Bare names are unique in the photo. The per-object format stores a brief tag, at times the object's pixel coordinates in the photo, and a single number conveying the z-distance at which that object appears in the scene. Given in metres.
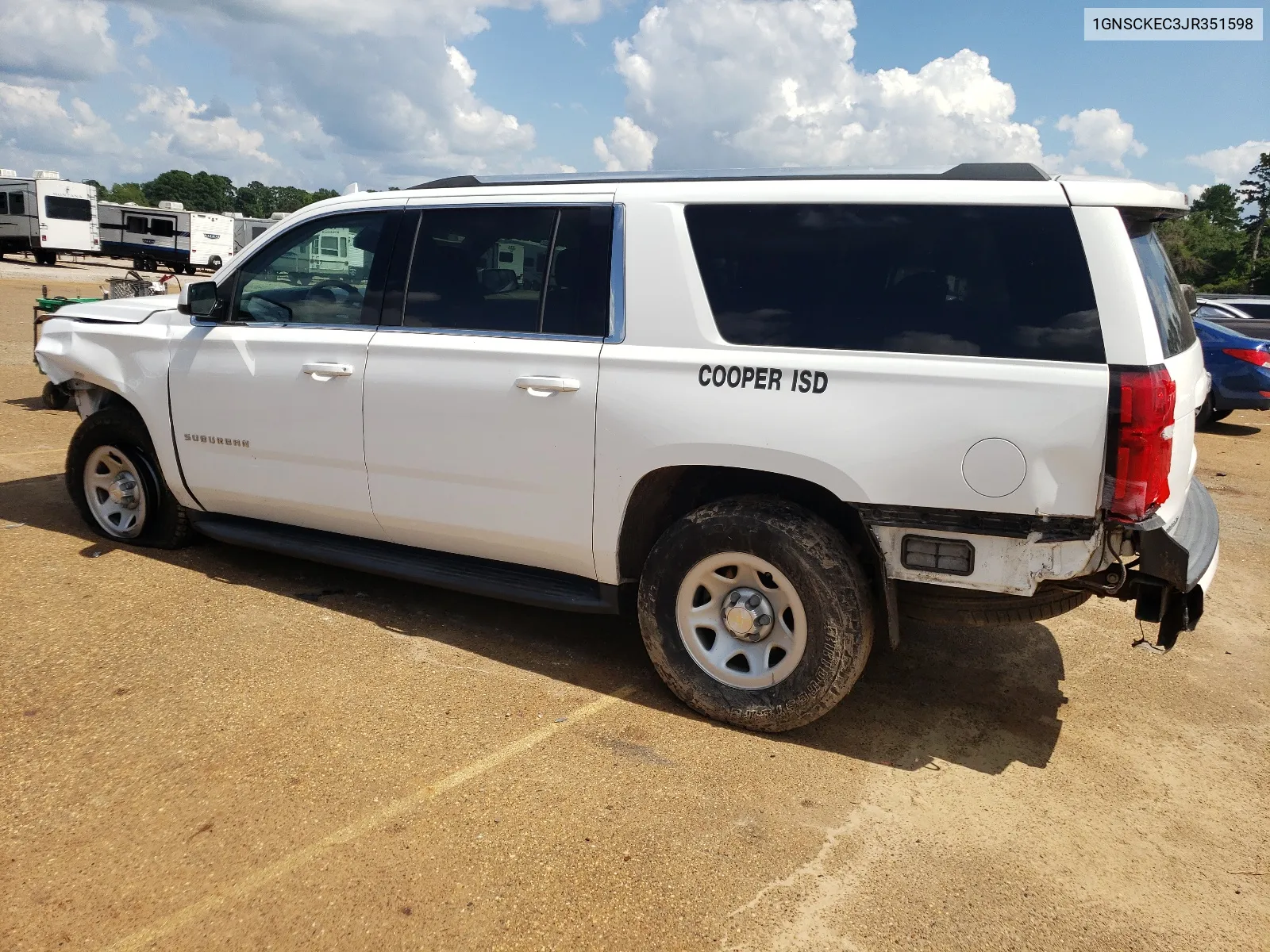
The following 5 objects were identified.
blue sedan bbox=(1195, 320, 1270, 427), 11.19
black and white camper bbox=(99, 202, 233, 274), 39.34
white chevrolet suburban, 3.11
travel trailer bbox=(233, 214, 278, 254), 42.72
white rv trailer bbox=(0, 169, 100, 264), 35.25
